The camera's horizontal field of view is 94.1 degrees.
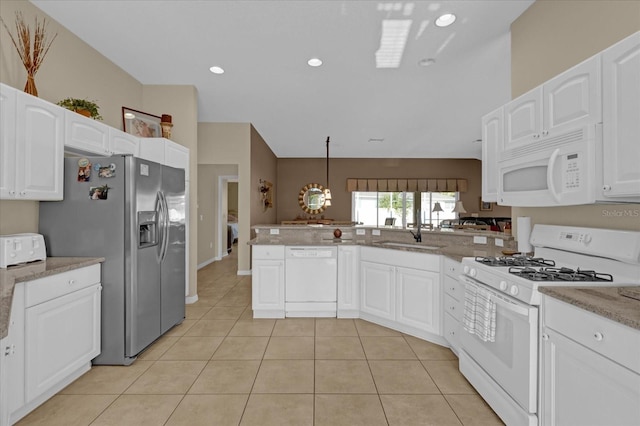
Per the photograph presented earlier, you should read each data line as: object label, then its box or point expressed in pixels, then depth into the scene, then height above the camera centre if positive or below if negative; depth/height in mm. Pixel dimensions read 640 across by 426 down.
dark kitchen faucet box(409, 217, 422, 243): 3369 -269
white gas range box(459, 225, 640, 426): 1515 -453
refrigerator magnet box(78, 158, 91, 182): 2373 +323
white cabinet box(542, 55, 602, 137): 1538 +640
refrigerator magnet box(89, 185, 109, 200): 2379 +148
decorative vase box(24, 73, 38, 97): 2197 +910
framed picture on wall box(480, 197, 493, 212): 8695 +173
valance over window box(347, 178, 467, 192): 8641 +803
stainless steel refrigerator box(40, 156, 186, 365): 2375 -163
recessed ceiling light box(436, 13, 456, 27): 2486 +1647
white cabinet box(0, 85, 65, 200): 1892 +431
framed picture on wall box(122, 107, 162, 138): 3535 +1075
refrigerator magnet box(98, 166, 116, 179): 2387 +310
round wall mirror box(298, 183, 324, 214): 8383 +363
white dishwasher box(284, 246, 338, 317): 3439 -782
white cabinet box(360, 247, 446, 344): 2770 -793
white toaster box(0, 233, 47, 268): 1898 -263
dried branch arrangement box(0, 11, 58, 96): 2230 +1286
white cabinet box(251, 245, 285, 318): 3445 -785
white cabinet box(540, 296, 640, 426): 1059 -631
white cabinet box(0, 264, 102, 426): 1697 -826
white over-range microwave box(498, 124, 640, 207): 1530 +251
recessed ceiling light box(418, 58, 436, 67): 3202 +1643
